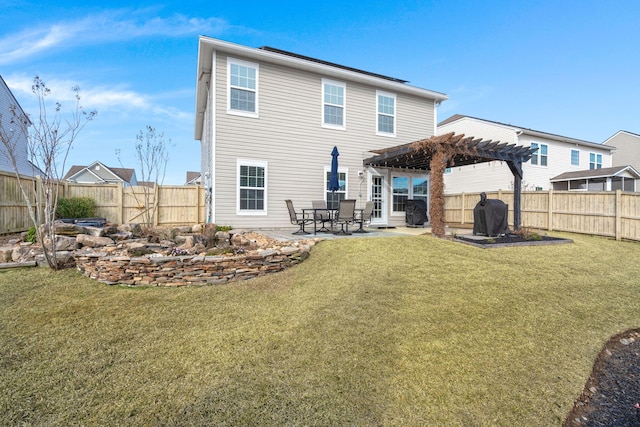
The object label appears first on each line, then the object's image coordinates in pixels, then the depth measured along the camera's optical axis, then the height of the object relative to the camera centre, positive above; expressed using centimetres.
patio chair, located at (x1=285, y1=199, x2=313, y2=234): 811 -22
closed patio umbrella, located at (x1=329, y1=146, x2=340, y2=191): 946 +137
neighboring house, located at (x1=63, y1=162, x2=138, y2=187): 2950 +398
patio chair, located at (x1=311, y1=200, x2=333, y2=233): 812 -11
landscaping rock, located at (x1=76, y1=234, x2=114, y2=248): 632 -64
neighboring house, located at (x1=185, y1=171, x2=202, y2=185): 4472 +574
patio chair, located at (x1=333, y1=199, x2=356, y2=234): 792 +3
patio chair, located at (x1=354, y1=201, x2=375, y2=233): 861 -3
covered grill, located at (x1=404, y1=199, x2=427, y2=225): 1174 +1
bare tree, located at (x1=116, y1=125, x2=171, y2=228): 1213 +247
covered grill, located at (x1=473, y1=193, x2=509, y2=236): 838 -13
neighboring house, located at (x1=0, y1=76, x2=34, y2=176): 1434 +434
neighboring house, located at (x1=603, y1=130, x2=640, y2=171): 2259 +514
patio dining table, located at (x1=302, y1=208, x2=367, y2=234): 803 -9
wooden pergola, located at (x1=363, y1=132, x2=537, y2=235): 789 +184
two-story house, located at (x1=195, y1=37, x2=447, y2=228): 916 +292
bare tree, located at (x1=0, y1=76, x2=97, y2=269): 544 +154
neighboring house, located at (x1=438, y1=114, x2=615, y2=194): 1734 +343
